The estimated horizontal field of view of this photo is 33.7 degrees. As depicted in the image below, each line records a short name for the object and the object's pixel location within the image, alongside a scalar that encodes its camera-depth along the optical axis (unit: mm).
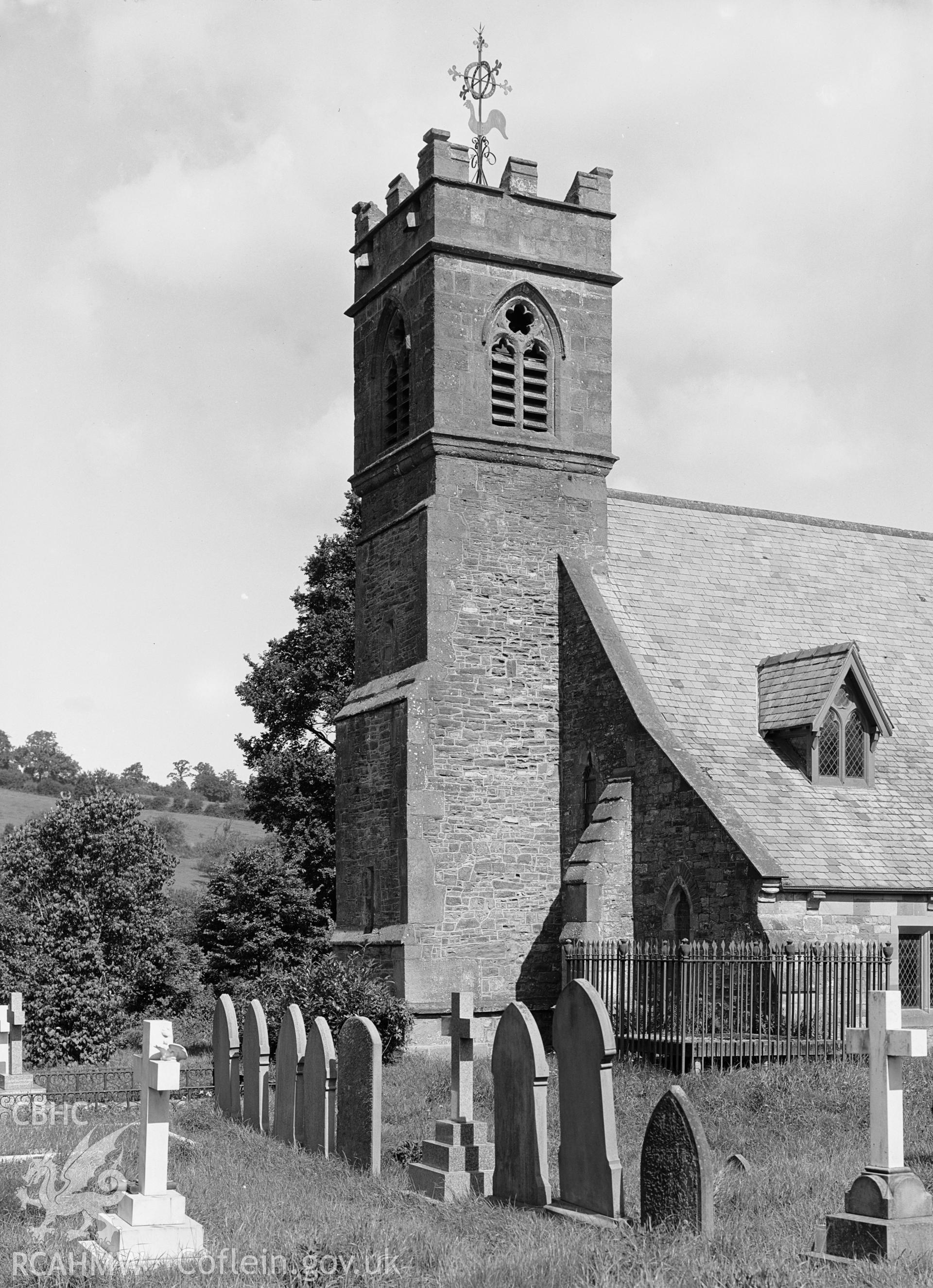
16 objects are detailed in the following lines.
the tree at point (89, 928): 31969
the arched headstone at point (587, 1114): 11336
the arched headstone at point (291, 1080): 16641
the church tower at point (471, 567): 26531
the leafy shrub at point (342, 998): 23859
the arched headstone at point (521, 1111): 12328
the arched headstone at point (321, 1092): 15695
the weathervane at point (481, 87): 29547
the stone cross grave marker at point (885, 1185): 9742
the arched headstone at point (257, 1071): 17875
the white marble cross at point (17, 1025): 22484
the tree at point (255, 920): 35625
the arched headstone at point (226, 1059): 19109
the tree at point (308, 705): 40500
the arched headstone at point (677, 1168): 10445
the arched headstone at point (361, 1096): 14594
